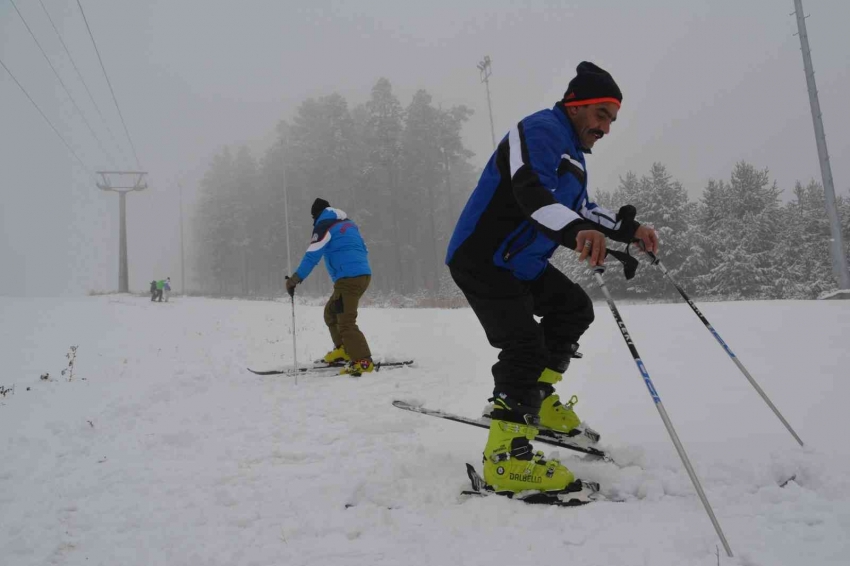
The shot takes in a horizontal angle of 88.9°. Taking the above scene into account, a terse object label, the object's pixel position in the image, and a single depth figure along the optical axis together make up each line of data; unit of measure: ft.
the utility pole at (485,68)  97.23
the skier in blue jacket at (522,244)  7.69
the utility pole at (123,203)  111.14
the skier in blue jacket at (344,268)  20.71
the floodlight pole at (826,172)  38.24
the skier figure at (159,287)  74.74
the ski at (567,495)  7.11
